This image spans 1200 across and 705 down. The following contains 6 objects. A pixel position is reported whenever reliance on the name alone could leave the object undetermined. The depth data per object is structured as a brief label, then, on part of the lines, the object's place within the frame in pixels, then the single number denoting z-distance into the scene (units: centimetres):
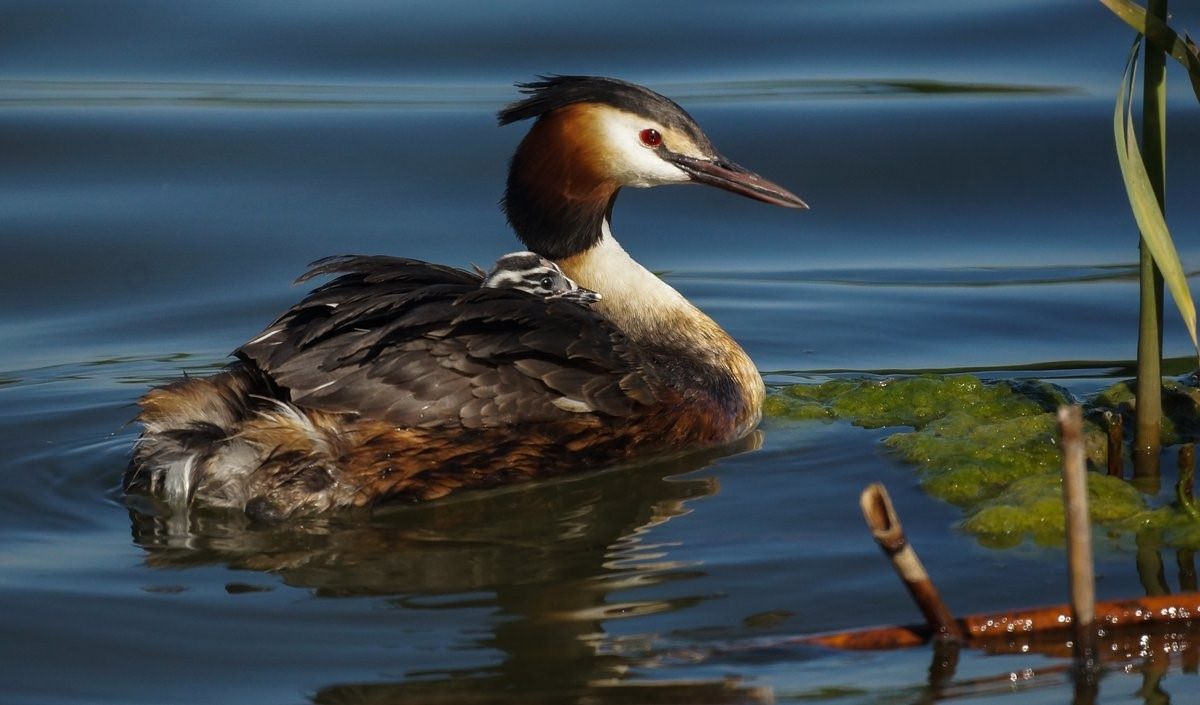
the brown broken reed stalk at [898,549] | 712
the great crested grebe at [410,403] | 1032
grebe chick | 1174
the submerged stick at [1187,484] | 966
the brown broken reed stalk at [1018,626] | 799
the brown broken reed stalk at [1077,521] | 695
